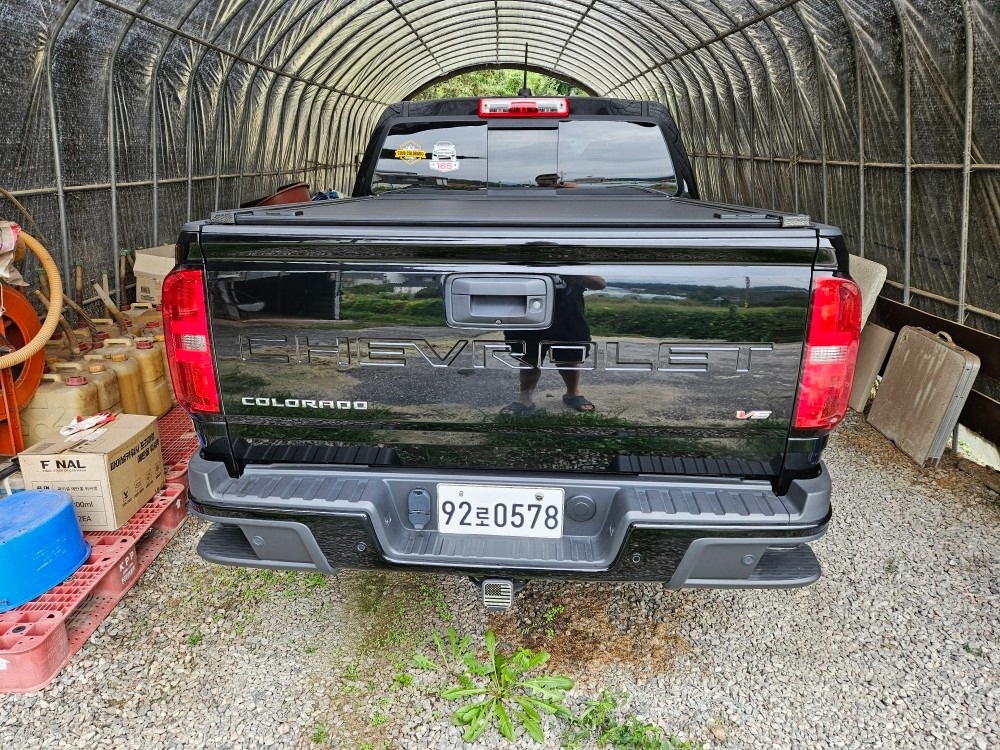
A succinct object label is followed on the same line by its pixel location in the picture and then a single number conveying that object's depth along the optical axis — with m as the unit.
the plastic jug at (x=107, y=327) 5.22
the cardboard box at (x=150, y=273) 6.31
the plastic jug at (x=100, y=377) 4.17
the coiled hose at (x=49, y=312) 3.50
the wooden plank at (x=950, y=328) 4.55
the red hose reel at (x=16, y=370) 3.72
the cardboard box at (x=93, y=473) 3.18
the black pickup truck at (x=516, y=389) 1.91
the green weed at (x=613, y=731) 2.31
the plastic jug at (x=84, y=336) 4.87
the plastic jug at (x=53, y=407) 3.94
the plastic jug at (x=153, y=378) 4.59
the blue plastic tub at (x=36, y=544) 2.69
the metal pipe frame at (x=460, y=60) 6.32
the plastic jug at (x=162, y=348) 4.74
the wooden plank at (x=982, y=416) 4.51
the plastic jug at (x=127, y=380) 4.40
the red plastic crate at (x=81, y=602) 2.51
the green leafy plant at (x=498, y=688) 2.38
